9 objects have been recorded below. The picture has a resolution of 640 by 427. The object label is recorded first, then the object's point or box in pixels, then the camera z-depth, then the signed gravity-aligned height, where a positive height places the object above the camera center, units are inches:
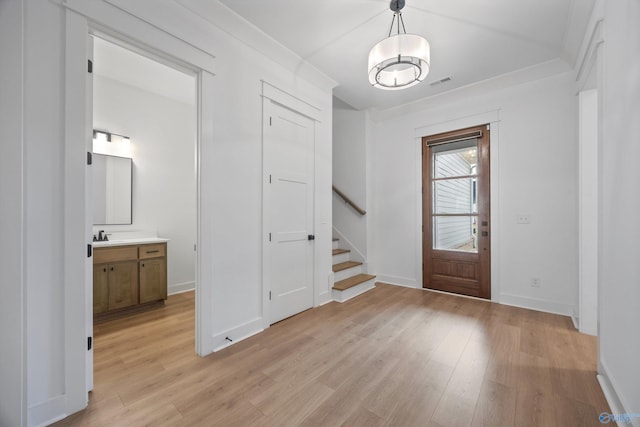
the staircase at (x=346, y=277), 138.1 -39.9
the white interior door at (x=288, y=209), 106.6 +2.2
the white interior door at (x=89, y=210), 62.7 +0.9
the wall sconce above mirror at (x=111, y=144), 126.9 +36.8
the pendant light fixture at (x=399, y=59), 72.7 +47.9
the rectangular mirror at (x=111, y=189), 128.2 +12.7
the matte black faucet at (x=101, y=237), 124.0 -11.8
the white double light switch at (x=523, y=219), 126.6 -2.3
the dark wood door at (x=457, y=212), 139.0 +1.3
